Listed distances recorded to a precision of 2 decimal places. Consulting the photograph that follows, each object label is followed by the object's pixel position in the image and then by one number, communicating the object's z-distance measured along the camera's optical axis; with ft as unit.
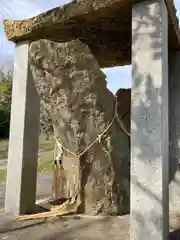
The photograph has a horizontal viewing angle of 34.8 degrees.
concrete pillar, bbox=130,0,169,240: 8.61
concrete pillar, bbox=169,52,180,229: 12.98
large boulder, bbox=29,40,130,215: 11.29
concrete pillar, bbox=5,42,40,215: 12.71
